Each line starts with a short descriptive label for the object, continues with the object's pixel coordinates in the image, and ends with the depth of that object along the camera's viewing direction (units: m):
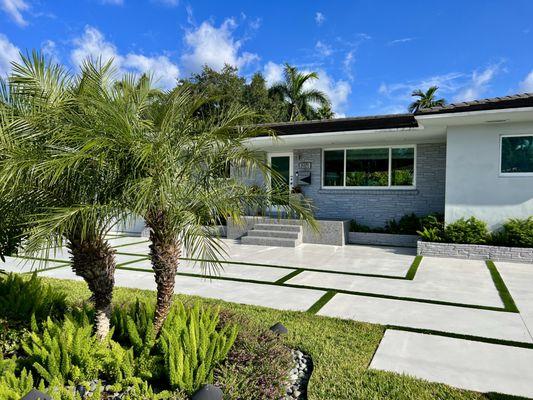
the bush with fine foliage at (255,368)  2.89
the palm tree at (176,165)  2.95
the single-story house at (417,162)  8.90
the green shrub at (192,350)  2.84
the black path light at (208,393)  2.66
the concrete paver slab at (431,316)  4.46
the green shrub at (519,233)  8.49
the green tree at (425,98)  28.60
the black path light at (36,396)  2.51
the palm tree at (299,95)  24.92
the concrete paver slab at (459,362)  3.23
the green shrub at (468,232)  9.03
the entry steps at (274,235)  11.07
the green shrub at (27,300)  4.10
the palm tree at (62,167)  2.77
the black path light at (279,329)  4.09
